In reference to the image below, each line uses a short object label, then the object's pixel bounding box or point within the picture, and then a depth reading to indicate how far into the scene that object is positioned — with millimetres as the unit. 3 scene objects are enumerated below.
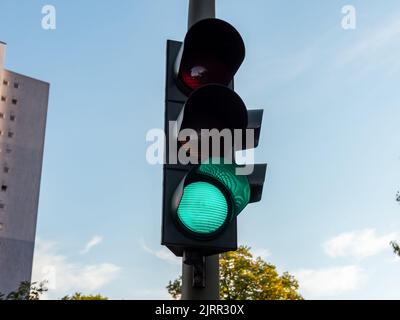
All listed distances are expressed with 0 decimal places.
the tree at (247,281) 33250
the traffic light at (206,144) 2787
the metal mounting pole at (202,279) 2945
